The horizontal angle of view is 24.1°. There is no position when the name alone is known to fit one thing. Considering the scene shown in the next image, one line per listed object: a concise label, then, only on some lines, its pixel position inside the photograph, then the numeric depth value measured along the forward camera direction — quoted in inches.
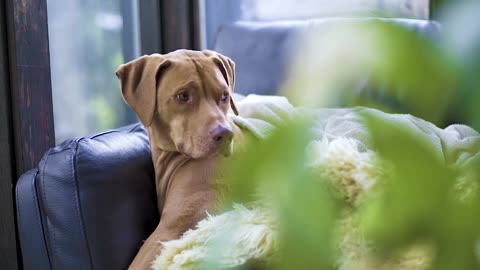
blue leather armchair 69.3
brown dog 68.3
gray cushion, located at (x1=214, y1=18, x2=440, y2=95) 91.0
